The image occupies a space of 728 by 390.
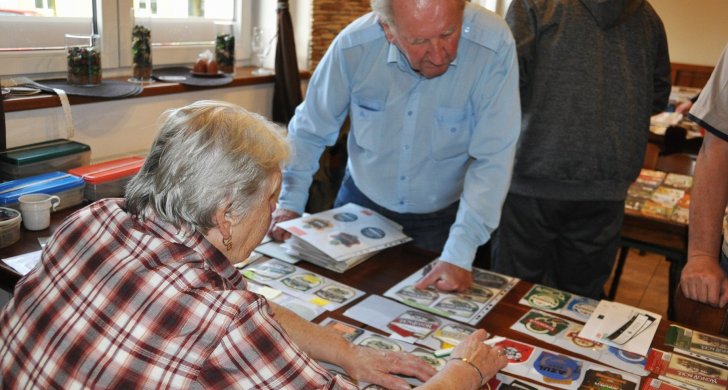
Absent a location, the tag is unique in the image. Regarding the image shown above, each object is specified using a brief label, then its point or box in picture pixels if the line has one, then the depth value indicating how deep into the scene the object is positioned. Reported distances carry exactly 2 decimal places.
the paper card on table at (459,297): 1.57
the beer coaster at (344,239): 1.80
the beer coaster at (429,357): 1.36
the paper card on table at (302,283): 1.59
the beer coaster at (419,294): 1.62
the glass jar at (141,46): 2.48
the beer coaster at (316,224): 1.88
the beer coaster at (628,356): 1.41
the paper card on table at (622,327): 1.47
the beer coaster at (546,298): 1.63
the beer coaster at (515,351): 1.39
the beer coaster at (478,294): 1.64
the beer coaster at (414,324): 1.47
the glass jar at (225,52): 2.84
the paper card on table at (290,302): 1.51
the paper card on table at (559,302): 1.60
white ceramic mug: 1.77
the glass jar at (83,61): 2.26
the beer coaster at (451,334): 1.44
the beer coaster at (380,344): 1.40
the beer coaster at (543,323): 1.51
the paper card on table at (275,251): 1.80
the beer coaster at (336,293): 1.60
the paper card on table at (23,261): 1.55
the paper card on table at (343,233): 1.77
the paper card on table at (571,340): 1.40
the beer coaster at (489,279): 1.73
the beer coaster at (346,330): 1.43
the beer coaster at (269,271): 1.68
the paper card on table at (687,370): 1.34
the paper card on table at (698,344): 1.44
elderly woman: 0.94
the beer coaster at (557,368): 1.33
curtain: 2.95
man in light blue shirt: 1.72
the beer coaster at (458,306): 1.57
